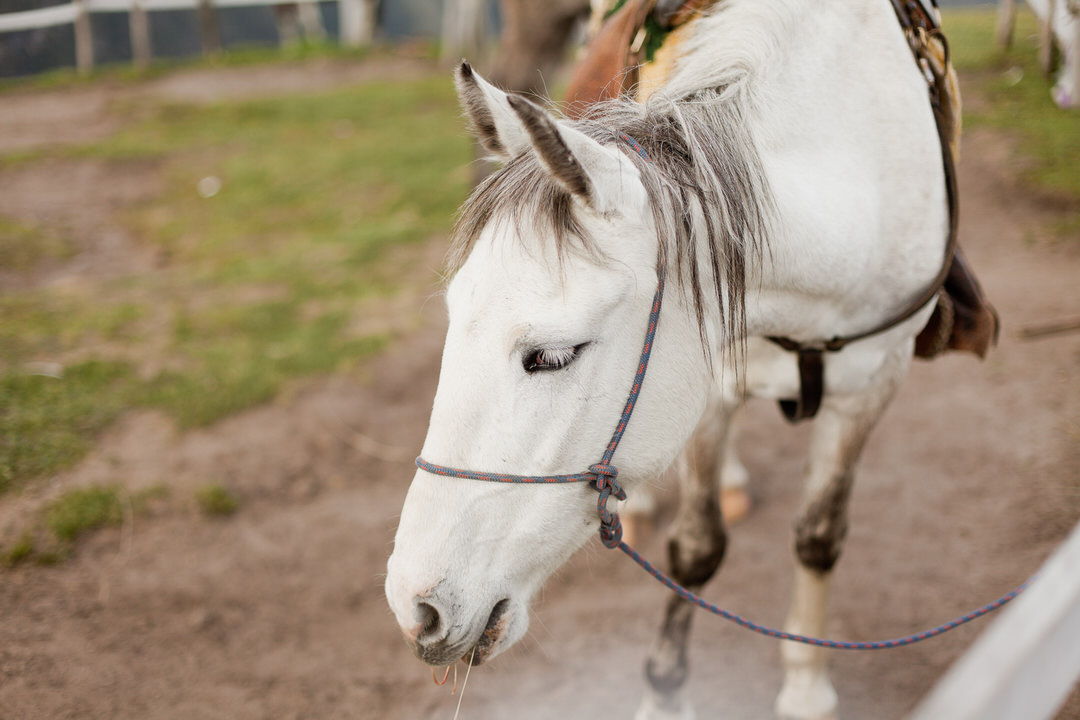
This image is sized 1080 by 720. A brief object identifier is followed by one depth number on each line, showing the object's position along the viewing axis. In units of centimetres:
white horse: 120
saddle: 176
